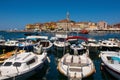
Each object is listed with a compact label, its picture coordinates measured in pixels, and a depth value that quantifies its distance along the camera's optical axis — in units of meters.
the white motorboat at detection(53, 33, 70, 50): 16.96
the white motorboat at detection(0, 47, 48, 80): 7.25
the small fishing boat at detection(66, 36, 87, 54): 15.37
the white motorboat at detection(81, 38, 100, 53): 17.22
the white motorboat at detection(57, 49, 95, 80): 7.63
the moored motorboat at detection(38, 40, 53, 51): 16.22
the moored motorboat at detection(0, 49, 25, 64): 11.03
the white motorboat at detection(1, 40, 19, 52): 16.62
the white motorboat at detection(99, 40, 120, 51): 17.14
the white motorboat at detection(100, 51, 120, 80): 8.22
